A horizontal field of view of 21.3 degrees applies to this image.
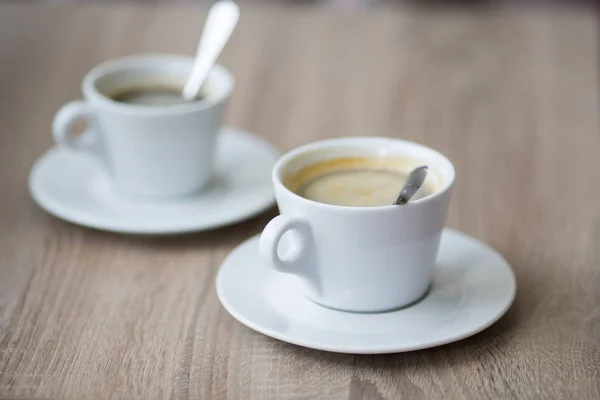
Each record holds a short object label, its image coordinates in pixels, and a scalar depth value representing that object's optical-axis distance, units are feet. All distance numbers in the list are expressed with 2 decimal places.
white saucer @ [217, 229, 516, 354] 2.46
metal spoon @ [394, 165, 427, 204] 2.54
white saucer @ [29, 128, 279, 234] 2.88
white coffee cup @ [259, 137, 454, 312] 2.48
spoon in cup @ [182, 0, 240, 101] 3.07
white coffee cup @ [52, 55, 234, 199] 2.94
